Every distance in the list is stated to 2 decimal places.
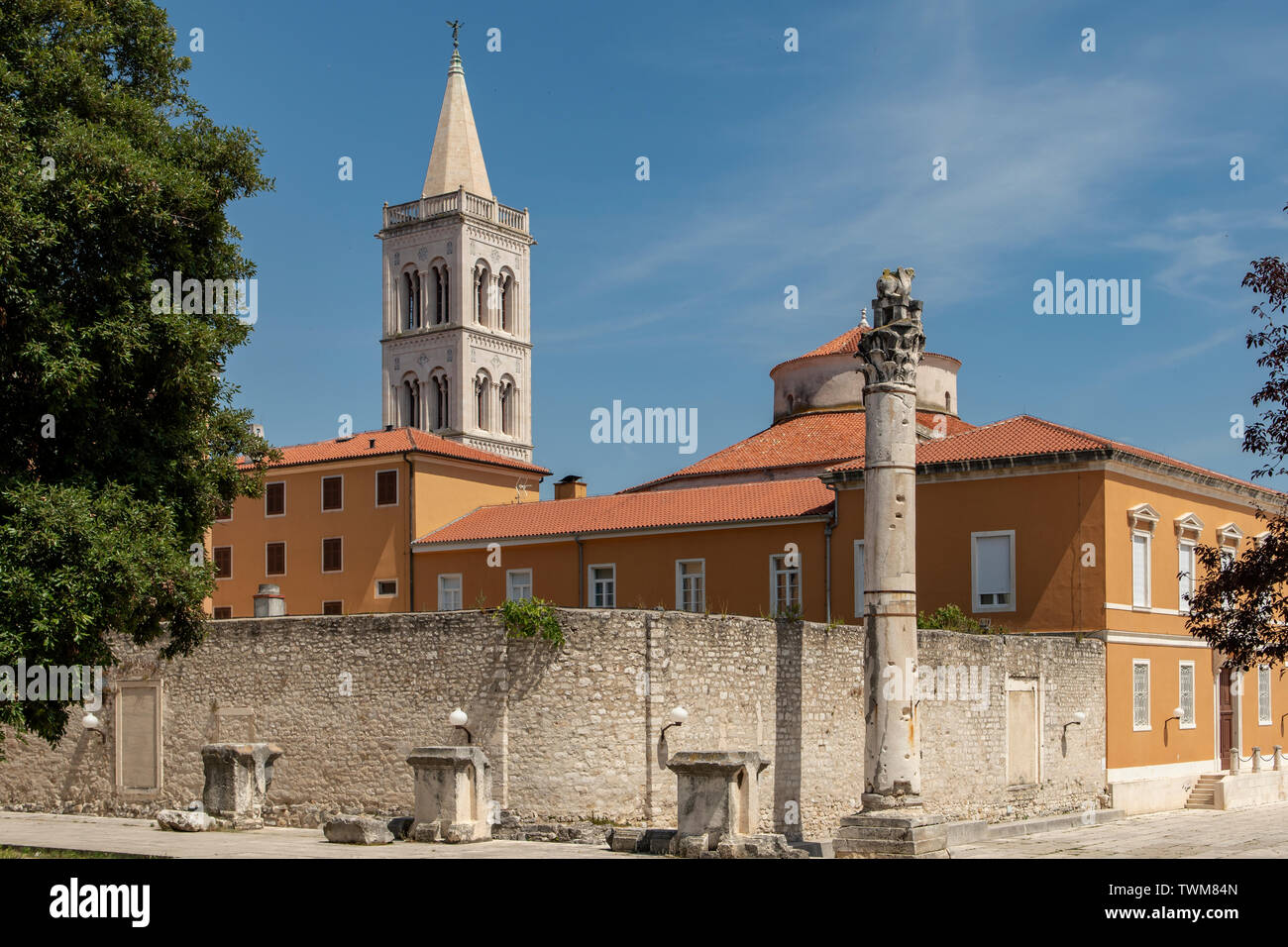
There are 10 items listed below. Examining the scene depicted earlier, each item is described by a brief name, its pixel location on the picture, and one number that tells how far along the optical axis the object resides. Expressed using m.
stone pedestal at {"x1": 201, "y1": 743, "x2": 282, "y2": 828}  24.56
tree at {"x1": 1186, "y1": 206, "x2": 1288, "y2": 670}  20.84
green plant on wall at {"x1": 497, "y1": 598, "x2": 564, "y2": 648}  22.61
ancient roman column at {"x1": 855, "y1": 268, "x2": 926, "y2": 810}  22.28
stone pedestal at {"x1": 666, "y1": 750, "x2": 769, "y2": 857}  19.72
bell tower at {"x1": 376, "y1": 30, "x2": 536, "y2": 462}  90.62
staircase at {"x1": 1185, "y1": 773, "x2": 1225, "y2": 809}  33.84
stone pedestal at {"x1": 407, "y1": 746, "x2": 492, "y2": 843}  21.56
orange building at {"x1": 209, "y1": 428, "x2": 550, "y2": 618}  44.12
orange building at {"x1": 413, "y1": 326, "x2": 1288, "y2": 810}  31.62
